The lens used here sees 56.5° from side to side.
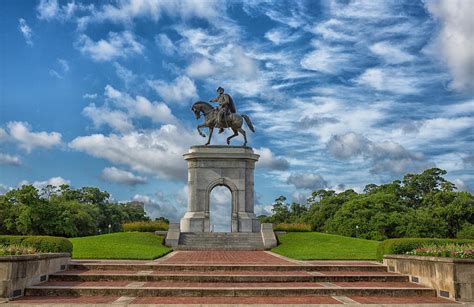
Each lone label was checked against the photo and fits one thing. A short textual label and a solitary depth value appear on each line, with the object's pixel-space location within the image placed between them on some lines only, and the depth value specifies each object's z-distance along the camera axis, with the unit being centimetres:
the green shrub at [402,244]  1605
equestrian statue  3241
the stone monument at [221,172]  3083
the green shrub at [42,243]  1567
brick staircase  1172
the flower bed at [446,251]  1270
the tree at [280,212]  7054
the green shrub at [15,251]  1271
